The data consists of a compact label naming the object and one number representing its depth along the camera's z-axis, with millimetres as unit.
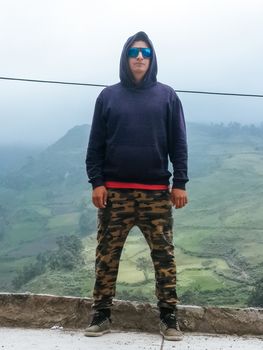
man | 2617
